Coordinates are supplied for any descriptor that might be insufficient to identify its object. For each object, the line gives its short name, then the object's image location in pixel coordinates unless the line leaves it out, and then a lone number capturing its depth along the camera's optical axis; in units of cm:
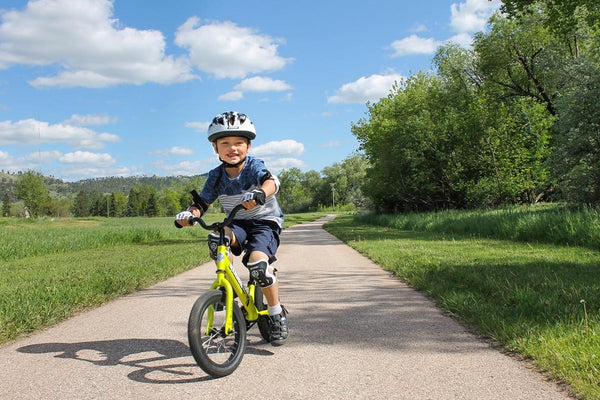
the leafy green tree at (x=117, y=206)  14325
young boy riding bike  353
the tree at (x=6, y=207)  10900
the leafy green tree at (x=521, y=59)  2353
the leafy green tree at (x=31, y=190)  8075
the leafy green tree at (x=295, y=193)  13062
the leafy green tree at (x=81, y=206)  14950
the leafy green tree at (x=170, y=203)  14425
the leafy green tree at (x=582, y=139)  1419
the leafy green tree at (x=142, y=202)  14046
